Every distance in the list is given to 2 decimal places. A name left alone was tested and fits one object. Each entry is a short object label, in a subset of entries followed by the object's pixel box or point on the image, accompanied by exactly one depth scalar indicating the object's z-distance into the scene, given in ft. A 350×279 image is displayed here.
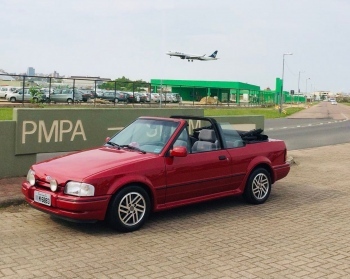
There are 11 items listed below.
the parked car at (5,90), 141.65
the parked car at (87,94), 130.11
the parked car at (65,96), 118.83
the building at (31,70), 341.62
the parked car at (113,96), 136.46
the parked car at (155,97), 171.73
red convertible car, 19.26
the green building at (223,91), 255.91
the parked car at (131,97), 143.56
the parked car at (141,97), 149.45
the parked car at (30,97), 113.52
